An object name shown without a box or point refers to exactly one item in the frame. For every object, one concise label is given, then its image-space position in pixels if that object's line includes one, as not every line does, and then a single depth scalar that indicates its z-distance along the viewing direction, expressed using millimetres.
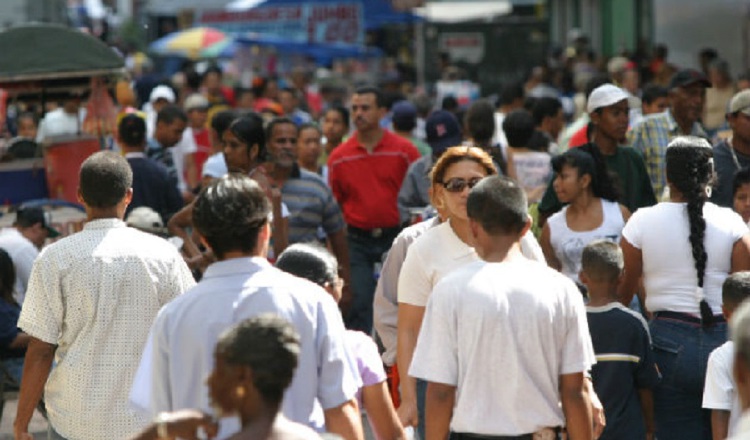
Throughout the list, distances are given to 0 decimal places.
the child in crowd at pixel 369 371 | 10586
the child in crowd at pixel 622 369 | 14375
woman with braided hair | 14617
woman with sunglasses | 13031
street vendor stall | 22016
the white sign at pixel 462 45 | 48031
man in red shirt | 22562
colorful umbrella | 58628
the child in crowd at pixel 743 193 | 17000
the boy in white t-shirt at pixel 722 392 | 12703
